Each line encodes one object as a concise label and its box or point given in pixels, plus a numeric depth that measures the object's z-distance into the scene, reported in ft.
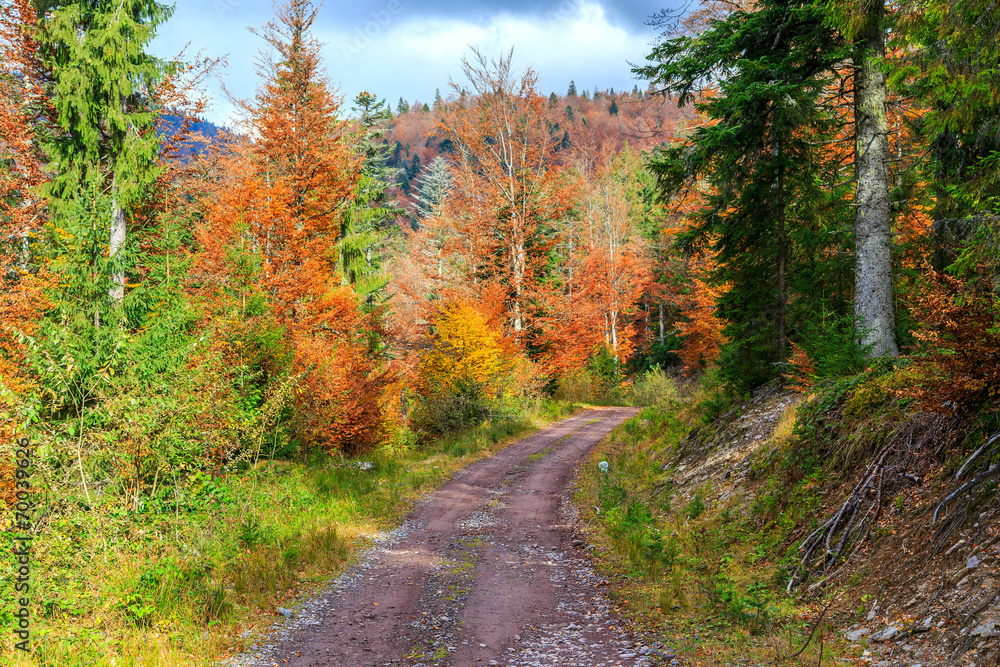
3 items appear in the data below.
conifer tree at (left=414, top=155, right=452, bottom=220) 206.08
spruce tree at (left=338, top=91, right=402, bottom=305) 73.67
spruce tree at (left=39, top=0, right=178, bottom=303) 46.62
